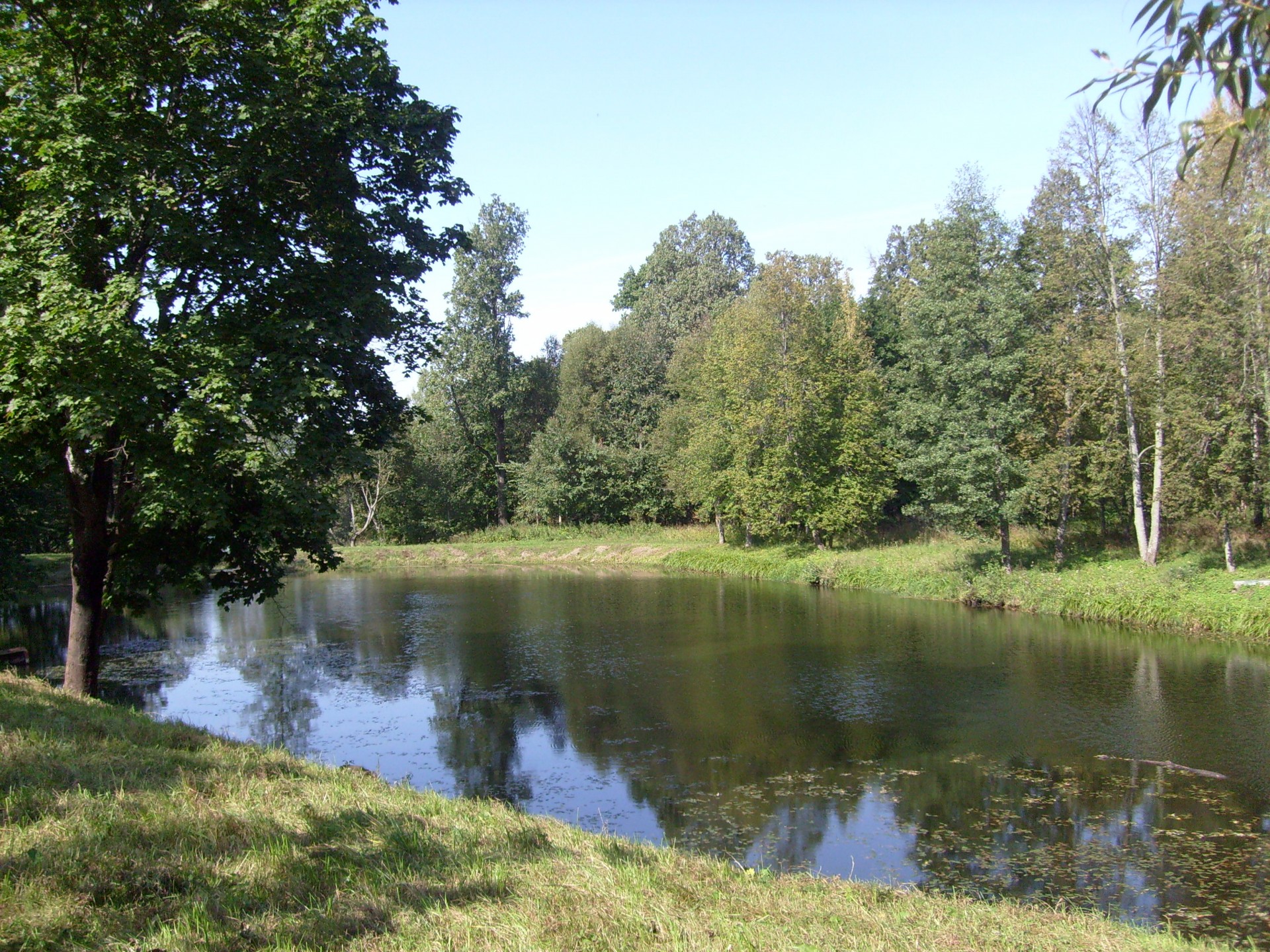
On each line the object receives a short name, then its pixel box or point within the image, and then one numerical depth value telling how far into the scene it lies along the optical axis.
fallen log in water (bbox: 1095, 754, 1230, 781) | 11.75
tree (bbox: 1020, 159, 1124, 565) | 26.28
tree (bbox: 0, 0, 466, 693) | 10.19
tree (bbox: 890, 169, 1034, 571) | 27.61
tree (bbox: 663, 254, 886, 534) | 36.09
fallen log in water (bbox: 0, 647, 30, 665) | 19.64
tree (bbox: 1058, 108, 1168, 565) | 24.52
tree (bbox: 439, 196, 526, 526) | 49.78
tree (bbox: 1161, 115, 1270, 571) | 21.50
